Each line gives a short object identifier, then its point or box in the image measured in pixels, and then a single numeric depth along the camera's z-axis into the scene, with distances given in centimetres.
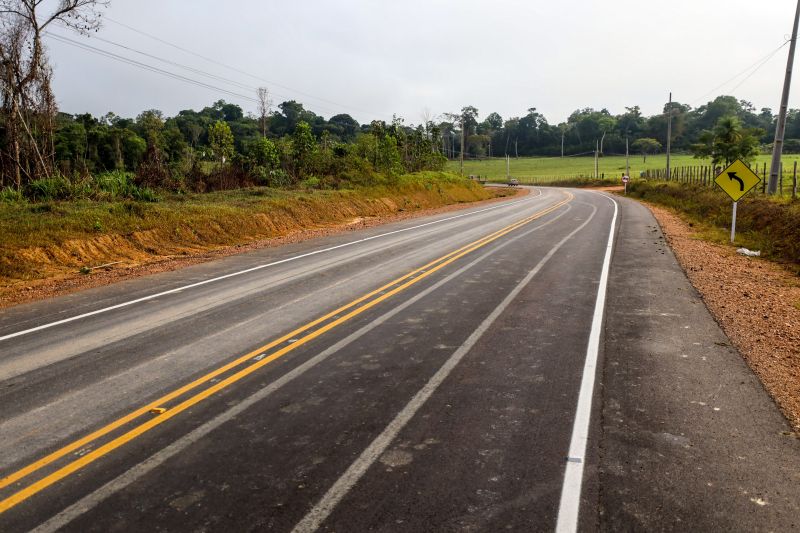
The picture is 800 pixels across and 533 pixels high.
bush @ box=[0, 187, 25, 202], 1670
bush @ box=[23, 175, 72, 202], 1762
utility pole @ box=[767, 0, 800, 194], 2066
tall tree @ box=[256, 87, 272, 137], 6428
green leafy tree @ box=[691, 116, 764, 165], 4169
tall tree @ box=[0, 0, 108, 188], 2019
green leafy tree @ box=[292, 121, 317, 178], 3412
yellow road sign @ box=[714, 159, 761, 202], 1700
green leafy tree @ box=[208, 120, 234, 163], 7550
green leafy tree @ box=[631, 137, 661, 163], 13959
